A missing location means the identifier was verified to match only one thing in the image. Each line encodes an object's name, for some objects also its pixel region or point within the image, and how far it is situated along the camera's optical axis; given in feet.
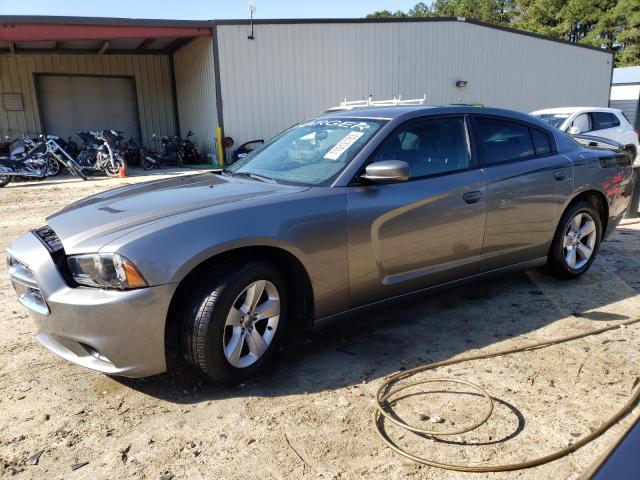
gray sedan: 8.80
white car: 37.42
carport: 54.75
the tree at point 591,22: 131.34
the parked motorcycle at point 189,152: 55.67
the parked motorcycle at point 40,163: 40.94
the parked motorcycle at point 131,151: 54.00
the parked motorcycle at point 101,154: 45.96
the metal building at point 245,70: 49.16
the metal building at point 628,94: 101.35
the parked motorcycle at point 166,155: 52.44
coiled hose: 7.66
